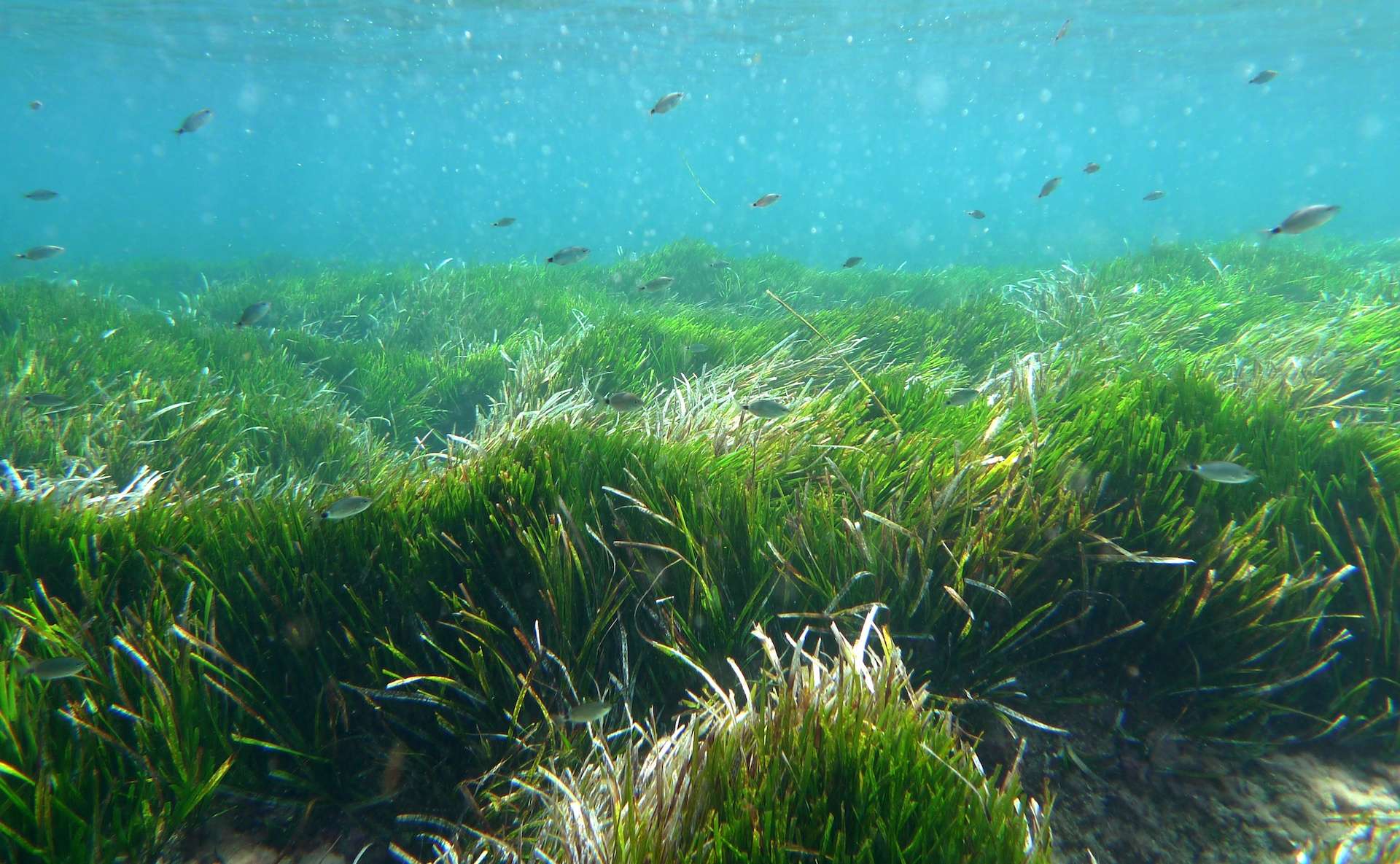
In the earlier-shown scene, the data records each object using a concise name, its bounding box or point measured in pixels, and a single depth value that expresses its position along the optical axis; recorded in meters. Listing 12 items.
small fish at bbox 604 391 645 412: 3.54
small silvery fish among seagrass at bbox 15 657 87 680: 1.57
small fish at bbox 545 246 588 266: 6.37
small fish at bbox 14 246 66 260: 6.89
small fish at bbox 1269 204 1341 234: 4.56
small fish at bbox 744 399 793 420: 3.30
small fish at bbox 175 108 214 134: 7.95
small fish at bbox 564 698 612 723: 1.68
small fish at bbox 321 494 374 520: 2.10
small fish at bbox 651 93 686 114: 7.17
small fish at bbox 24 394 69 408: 4.22
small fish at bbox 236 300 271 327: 5.32
